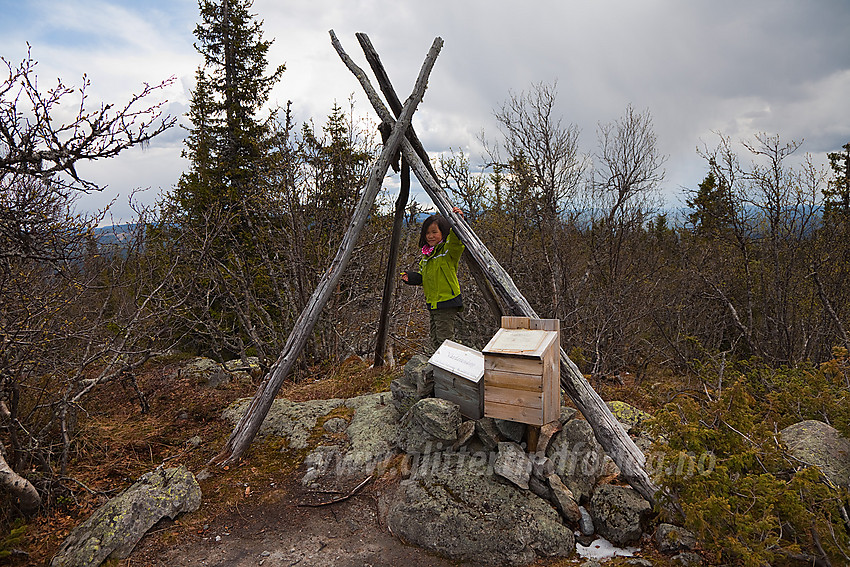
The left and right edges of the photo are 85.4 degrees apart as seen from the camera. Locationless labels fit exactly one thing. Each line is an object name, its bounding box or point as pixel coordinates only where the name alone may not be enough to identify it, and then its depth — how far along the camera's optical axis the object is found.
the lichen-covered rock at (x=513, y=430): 3.77
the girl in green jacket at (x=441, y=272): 4.90
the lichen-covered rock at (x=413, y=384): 4.49
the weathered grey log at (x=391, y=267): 5.67
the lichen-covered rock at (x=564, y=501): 3.39
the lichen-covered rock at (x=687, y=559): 2.75
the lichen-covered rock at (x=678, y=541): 3.02
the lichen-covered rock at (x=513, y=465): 3.54
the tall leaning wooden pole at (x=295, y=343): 4.53
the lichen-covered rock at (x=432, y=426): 3.91
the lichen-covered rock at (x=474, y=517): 3.13
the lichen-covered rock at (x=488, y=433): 3.84
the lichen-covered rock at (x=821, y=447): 3.24
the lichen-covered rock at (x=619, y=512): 3.21
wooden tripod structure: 3.74
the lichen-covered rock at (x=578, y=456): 3.60
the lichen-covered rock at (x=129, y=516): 3.12
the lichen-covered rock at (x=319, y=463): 4.19
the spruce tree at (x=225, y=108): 10.96
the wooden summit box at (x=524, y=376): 3.37
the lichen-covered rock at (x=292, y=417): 4.87
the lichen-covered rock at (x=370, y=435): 4.27
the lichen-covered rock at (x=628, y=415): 4.56
